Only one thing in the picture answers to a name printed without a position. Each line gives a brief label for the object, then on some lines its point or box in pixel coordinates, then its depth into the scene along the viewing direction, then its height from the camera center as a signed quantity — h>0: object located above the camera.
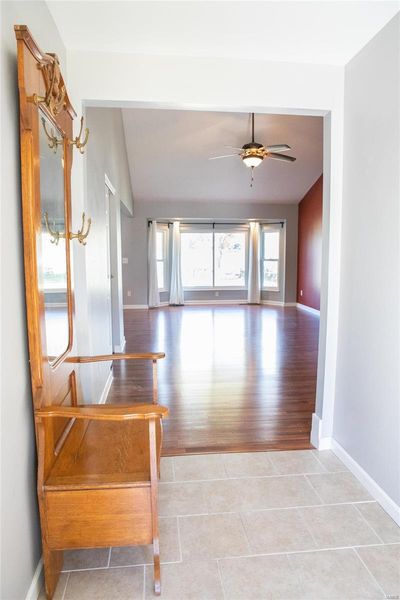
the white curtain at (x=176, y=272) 9.17 -0.13
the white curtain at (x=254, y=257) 9.52 +0.24
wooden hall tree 1.29 -0.59
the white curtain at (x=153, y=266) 8.81 +0.02
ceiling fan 5.06 +1.56
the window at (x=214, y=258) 9.67 +0.23
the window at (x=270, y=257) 9.48 +0.24
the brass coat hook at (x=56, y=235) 1.51 +0.15
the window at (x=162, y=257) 9.29 +0.25
